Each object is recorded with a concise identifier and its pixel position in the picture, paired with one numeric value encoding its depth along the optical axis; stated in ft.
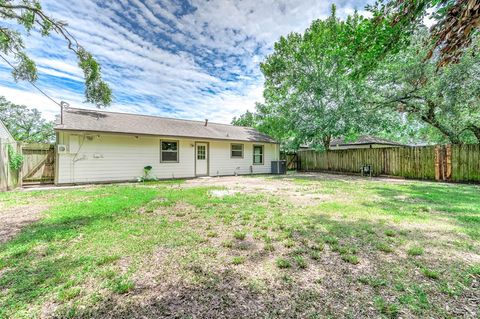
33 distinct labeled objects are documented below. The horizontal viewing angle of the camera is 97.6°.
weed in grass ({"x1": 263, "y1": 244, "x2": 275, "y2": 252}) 9.82
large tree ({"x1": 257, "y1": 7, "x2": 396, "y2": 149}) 40.55
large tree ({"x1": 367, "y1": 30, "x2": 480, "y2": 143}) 29.14
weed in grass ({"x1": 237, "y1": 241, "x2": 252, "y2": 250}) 10.02
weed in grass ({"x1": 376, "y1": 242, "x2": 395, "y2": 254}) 9.39
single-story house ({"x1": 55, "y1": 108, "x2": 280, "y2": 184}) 30.86
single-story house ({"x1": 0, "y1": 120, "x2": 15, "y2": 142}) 31.58
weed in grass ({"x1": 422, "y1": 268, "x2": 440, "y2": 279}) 7.42
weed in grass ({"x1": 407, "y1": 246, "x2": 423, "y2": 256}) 9.08
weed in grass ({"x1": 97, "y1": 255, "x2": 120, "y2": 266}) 8.52
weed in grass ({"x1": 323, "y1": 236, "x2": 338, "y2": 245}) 10.33
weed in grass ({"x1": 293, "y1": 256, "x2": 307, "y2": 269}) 8.27
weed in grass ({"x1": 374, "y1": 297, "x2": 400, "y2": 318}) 5.74
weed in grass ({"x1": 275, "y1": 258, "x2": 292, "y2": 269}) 8.26
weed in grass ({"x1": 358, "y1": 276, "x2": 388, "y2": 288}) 7.02
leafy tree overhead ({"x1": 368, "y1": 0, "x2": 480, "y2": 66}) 6.47
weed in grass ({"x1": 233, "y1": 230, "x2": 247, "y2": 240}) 11.20
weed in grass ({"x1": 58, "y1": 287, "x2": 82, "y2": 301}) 6.50
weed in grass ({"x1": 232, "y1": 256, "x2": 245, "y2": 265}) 8.60
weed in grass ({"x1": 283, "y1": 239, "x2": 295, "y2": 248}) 10.11
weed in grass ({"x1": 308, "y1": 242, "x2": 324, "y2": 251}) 9.76
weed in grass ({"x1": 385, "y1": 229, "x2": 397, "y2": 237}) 11.19
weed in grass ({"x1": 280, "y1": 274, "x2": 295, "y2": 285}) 7.27
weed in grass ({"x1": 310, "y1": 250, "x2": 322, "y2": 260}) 8.93
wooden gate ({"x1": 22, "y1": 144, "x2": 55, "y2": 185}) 30.17
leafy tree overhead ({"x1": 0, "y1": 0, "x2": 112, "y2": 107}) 24.99
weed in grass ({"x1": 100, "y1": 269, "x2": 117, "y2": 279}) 7.60
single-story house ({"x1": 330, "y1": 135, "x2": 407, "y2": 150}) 59.17
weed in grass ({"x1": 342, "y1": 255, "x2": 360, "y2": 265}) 8.51
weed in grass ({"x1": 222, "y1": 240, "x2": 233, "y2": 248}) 10.19
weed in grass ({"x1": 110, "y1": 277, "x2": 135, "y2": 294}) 6.82
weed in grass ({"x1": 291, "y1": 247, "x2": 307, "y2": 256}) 9.28
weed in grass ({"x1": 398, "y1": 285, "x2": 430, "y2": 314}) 5.98
